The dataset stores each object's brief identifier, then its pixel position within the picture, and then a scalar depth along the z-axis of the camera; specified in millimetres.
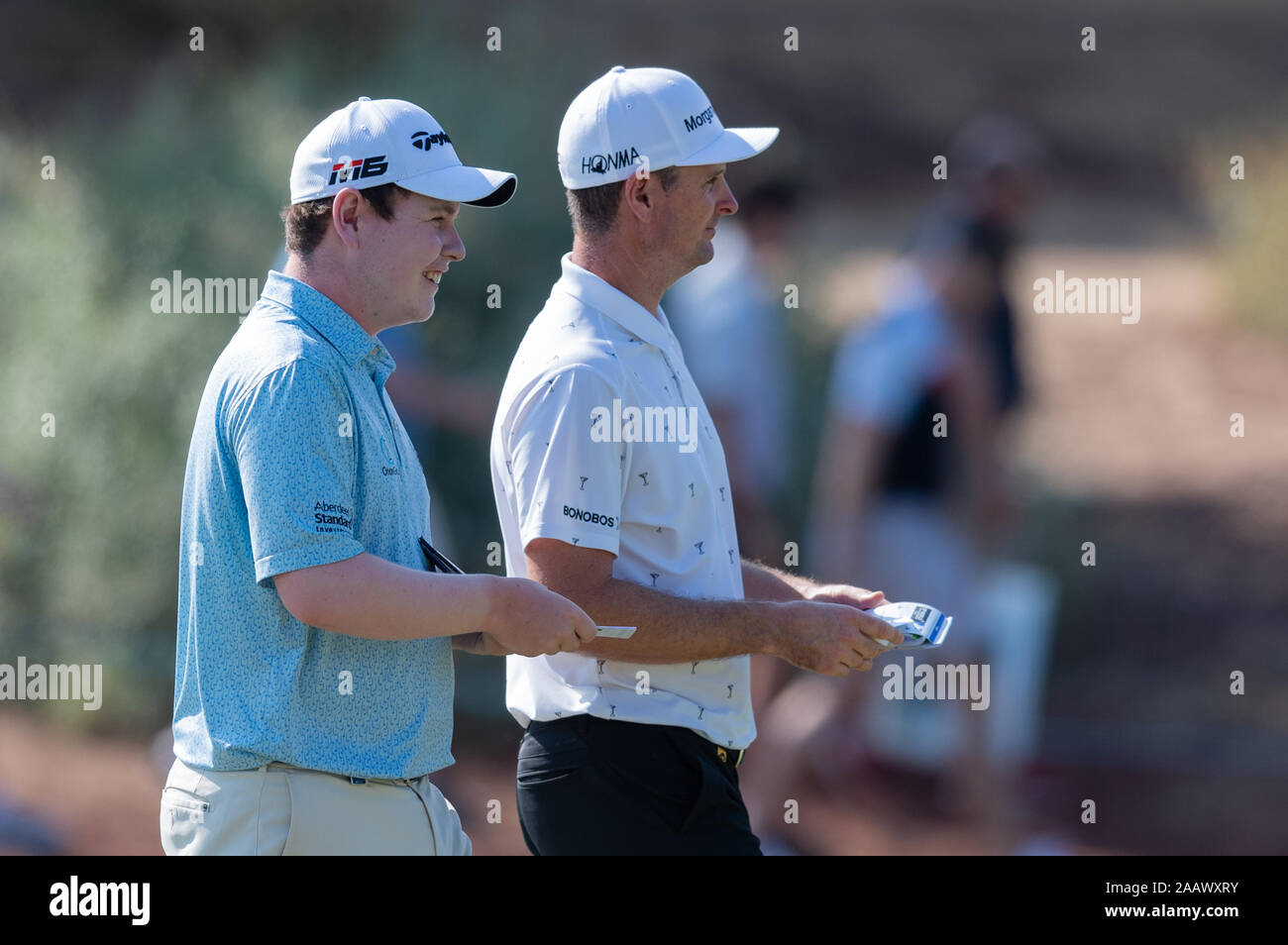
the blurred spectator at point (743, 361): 11359
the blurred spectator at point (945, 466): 10906
